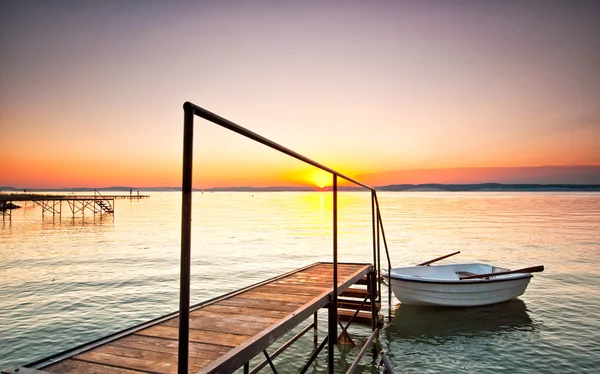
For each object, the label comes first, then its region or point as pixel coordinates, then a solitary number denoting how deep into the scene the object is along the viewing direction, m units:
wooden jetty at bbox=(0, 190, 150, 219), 48.17
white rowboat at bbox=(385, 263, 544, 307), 11.81
